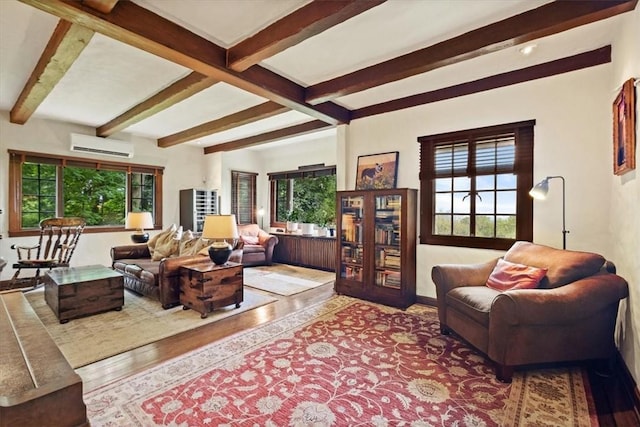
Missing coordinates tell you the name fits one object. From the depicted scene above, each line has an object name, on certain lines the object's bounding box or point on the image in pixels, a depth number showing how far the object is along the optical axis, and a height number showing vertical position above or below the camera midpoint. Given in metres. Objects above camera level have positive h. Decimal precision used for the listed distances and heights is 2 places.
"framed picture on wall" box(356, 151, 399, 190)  4.13 +0.56
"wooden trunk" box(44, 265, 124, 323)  3.16 -0.87
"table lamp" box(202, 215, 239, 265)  3.50 -0.24
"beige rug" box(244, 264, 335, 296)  4.64 -1.14
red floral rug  1.79 -1.18
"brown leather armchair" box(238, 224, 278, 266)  6.16 -0.70
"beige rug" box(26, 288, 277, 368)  2.59 -1.14
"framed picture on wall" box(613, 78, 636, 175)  2.09 +0.60
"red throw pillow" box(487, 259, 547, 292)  2.54 -0.55
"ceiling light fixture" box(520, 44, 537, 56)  2.76 +1.47
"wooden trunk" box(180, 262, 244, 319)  3.39 -0.86
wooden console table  5.93 -0.81
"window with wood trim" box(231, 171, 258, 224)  7.16 +0.34
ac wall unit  5.20 +1.13
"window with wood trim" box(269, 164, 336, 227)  6.47 +0.36
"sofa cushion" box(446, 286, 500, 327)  2.37 -0.72
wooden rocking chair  4.24 -0.56
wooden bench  0.68 -0.42
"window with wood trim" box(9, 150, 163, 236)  4.92 +0.36
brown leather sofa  3.61 -0.77
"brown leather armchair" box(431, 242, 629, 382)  2.16 -0.76
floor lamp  2.72 +0.19
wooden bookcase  3.78 -0.44
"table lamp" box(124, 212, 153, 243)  5.39 -0.24
